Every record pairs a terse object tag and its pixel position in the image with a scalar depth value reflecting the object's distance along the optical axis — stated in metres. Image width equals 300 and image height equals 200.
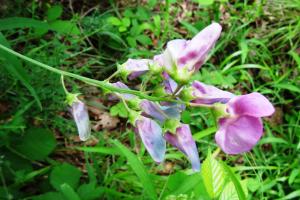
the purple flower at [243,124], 0.13
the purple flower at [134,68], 0.16
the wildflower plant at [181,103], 0.13
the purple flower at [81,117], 0.16
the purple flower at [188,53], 0.14
